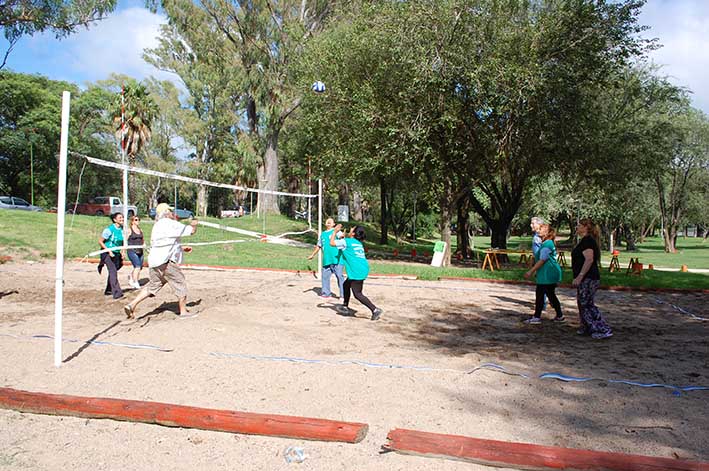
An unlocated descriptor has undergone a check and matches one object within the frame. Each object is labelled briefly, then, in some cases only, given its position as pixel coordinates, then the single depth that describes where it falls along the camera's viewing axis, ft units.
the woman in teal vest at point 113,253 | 32.35
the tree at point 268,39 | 98.78
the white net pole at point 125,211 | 33.35
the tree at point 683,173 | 128.36
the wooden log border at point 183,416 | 12.63
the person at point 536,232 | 30.01
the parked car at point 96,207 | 112.98
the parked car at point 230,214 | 138.10
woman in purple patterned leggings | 24.45
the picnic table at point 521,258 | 64.58
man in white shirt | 25.86
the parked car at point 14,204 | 122.21
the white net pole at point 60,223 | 17.79
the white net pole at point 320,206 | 41.58
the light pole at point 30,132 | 143.02
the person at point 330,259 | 33.55
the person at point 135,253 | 34.58
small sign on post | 113.80
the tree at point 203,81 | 100.72
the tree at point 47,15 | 84.23
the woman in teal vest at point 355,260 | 27.66
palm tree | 103.71
